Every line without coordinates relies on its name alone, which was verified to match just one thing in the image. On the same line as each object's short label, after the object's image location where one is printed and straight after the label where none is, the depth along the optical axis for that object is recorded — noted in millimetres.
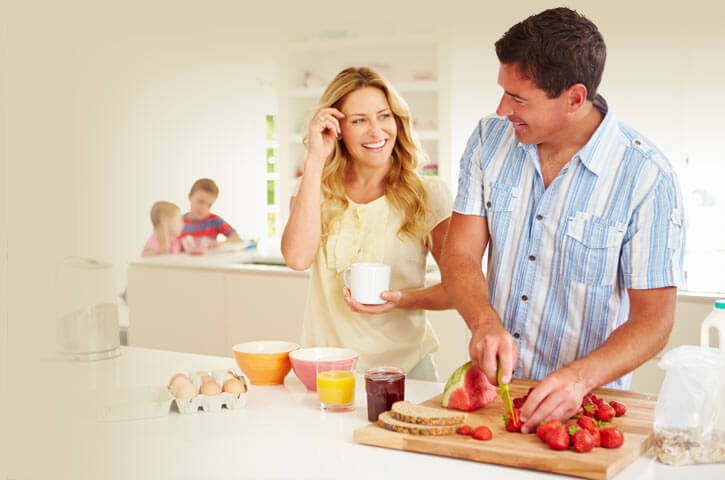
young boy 3881
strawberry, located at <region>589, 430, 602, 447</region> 1140
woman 1932
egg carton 1449
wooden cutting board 1084
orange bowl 1629
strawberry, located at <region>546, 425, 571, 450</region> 1125
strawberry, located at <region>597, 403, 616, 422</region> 1265
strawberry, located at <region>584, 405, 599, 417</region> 1272
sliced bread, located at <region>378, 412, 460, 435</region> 1215
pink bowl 1533
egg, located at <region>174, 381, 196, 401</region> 1448
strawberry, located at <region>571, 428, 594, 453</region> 1114
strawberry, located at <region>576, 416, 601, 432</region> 1162
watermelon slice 1357
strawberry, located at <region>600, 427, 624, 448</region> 1140
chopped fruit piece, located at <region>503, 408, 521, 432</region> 1239
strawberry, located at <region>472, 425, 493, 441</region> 1188
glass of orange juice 1428
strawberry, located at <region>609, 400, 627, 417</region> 1312
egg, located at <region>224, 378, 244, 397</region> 1474
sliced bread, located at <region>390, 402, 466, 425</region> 1233
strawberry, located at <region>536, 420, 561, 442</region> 1158
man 1479
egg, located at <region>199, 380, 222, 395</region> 1471
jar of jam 1363
